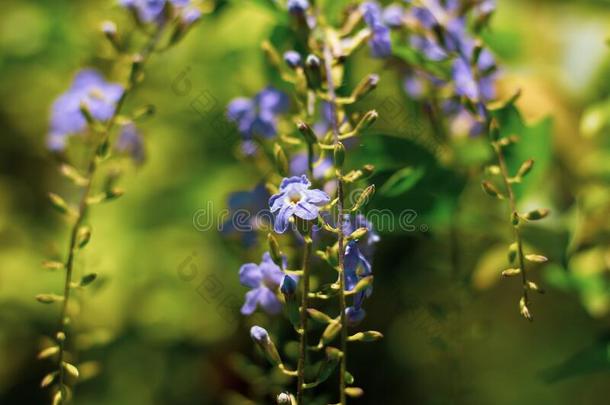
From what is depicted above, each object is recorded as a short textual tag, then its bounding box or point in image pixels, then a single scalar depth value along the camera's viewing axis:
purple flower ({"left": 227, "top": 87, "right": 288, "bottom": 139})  0.34
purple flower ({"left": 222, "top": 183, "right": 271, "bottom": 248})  0.35
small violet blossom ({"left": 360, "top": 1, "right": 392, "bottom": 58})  0.32
